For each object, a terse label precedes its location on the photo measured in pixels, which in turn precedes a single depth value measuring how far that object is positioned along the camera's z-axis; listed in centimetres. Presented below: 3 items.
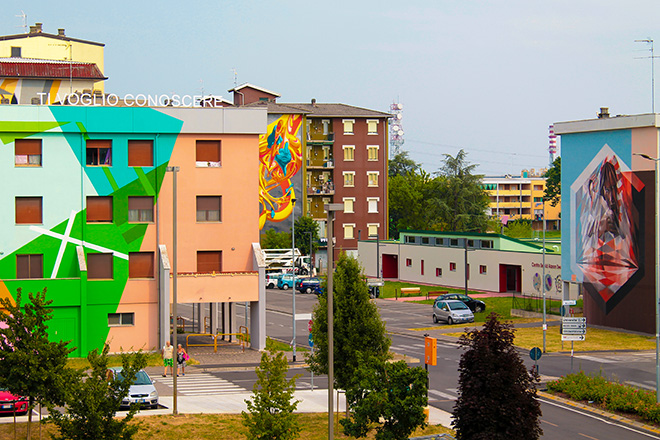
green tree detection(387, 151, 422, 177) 16625
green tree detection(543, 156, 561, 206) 17050
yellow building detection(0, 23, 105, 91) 8938
